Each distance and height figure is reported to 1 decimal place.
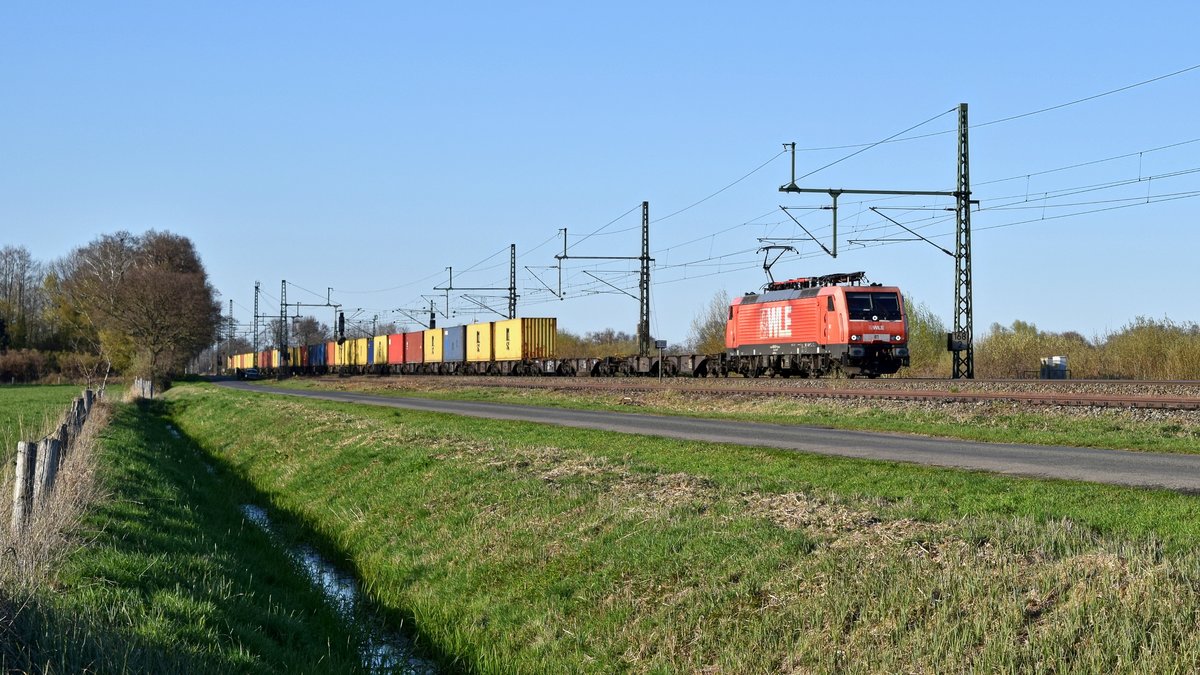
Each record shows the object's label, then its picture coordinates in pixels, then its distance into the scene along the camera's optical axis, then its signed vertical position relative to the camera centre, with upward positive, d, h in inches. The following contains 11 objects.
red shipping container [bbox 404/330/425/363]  3157.0 +43.9
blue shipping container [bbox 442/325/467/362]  2898.6 +48.2
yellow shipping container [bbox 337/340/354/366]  3695.9 +29.5
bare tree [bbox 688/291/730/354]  2945.4 +76.6
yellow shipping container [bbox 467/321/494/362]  2751.0 +49.1
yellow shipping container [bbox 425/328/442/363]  3043.8 +47.2
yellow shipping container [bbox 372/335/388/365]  3430.1 +36.0
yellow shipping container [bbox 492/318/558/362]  2554.1 +52.6
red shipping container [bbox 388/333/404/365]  3302.2 +40.0
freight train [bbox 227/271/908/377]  1596.9 +35.9
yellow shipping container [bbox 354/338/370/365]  3591.8 +36.2
